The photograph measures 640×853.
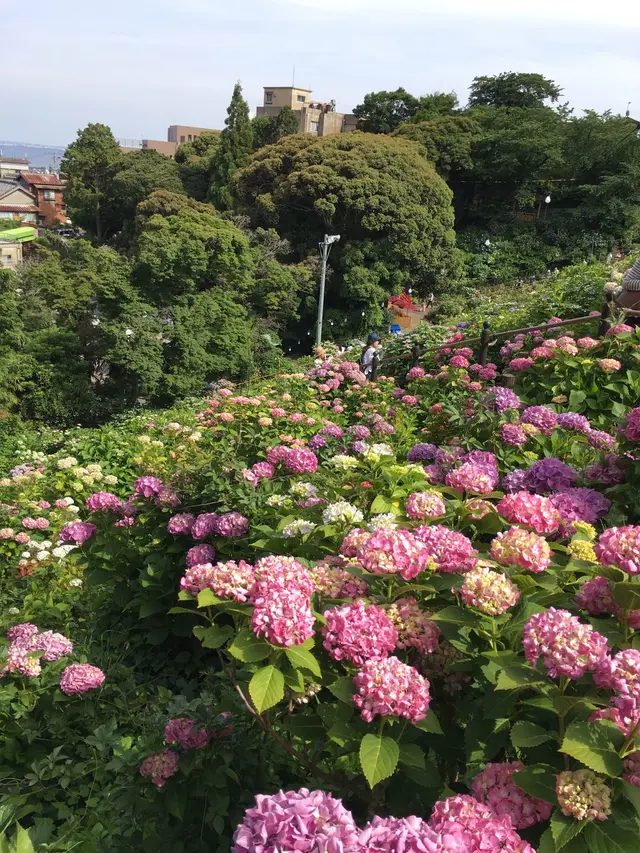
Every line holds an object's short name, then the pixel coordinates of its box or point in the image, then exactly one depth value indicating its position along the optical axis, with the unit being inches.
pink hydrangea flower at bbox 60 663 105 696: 89.7
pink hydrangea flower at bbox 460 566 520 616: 52.8
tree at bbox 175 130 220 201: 1289.4
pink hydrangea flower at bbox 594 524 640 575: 52.7
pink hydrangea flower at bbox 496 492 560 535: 66.0
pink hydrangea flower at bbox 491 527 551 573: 58.4
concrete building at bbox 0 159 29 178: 3287.4
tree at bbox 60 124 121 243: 1349.7
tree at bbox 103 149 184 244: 1221.7
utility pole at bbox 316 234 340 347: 761.0
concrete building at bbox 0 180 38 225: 2086.6
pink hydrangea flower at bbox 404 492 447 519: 69.8
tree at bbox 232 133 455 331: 895.7
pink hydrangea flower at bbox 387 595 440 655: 57.0
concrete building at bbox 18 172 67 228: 2245.3
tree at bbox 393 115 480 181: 1117.1
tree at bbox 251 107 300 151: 1288.1
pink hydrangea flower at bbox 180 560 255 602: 57.6
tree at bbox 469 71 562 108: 1350.9
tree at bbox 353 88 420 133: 1372.2
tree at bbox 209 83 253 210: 1200.7
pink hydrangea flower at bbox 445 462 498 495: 79.0
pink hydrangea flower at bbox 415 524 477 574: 61.9
